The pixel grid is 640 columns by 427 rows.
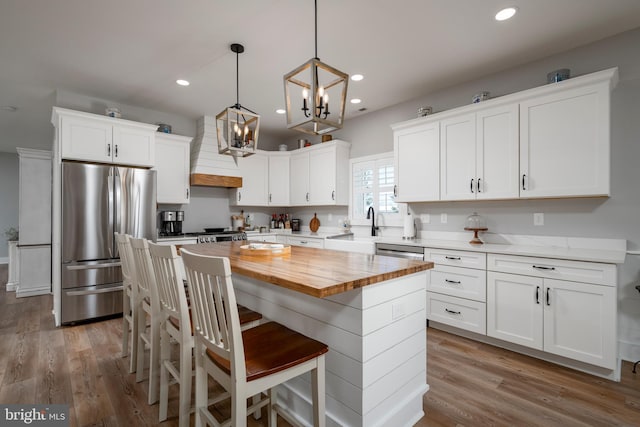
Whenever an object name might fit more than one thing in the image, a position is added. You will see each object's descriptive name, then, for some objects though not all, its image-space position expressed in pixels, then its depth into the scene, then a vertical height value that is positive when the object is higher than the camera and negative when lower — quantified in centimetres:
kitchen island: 147 -60
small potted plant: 525 -36
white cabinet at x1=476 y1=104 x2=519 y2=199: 295 +61
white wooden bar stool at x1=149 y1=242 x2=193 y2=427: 157 -53
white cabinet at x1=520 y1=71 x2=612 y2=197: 249 +62
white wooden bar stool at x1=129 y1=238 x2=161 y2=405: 191 -57
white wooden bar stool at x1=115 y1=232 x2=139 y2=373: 232 -63
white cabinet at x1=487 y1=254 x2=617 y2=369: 226 -75
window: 438 +36
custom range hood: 464 +83
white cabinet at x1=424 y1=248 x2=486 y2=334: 288 -75
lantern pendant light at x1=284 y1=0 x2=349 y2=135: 171 +65
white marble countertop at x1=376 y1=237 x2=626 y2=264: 233 -32
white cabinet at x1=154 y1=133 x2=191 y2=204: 432 +68
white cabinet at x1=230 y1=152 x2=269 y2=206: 523 +55
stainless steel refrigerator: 339 -16
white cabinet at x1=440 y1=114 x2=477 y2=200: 323 +61
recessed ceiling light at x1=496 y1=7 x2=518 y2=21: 229 +153
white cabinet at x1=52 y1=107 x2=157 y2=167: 345 +91
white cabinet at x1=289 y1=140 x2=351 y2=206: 484 +66
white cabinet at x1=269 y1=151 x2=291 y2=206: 556 +65
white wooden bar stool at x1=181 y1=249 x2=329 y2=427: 118 -62
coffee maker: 445 -10
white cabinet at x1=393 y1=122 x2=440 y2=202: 352 +63
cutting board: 541 -18
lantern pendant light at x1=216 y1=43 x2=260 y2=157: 247 +69
